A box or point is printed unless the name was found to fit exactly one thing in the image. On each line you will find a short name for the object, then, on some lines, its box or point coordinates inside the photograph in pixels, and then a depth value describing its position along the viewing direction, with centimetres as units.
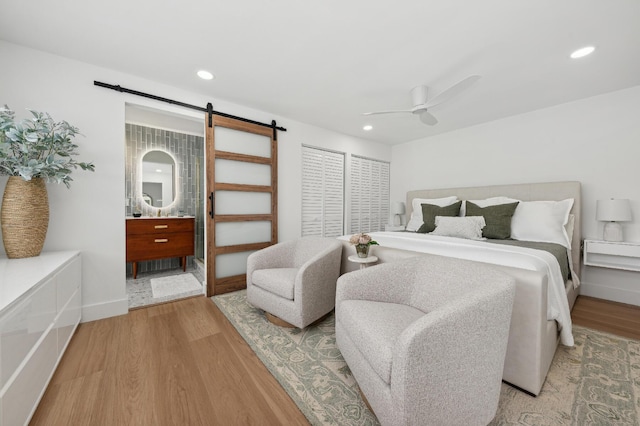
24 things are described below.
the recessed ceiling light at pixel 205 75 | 251
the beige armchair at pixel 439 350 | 95
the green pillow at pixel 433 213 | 353
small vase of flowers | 214
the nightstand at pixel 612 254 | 264
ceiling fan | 225
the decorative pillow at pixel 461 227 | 298
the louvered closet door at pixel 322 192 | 410
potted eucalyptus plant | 174
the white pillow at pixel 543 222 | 274
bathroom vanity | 366
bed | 139
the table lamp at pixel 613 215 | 265
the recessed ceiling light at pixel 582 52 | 207
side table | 213
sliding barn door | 306
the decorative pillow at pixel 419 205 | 386
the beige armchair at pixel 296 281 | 207
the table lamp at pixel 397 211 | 481
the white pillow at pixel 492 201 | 328
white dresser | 106
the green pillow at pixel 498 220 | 297
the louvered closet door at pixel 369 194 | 484
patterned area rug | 129
